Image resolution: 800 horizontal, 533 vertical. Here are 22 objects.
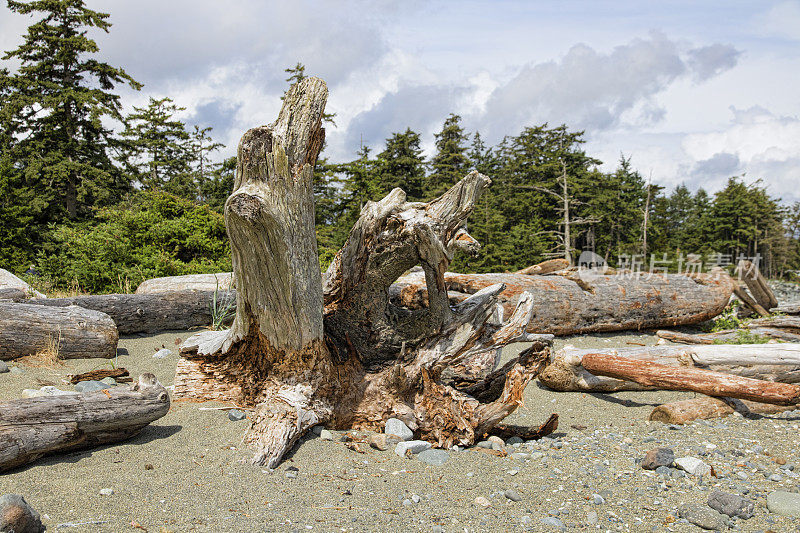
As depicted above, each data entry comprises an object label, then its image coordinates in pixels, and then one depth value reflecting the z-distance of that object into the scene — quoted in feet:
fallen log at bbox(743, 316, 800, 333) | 26.06
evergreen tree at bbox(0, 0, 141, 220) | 68.80
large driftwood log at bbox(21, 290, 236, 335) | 22.31
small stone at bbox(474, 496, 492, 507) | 9.37
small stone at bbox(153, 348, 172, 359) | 19.84
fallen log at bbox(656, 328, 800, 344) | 24.43
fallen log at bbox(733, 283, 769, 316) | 35.47
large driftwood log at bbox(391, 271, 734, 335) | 27.61
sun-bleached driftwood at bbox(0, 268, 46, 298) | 32.25
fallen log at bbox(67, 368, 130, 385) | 15.51
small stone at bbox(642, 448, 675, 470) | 11.25
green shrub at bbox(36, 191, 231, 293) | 39.11
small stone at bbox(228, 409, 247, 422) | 12.81
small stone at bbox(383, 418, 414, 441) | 12.52
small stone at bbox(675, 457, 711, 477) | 10.88
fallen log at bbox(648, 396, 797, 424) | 14.94
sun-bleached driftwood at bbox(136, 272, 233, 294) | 32.19
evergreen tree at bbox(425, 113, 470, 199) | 96.02
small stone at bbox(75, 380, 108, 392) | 14.60
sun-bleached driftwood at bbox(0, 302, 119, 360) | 17.52
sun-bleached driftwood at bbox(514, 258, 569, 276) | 37.47
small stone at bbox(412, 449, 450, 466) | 11.36
